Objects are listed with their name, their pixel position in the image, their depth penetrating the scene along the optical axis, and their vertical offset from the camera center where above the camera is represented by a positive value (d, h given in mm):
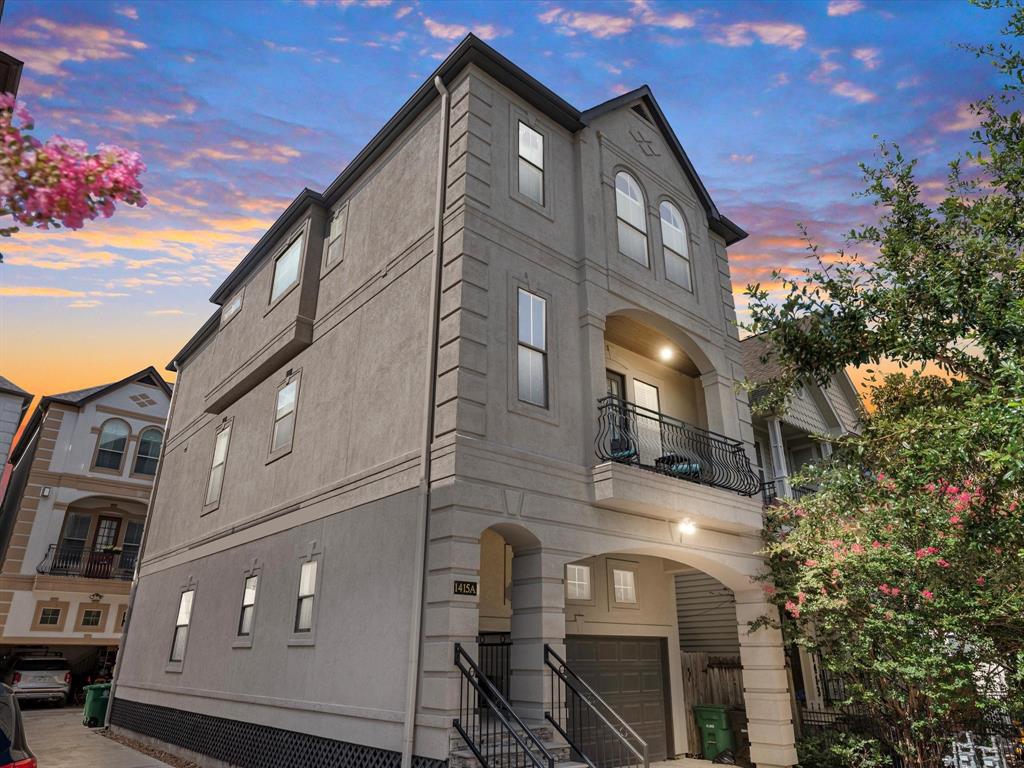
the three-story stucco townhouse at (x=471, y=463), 8586 +2771
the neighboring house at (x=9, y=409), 22500 +7502
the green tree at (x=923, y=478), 8234 +2146
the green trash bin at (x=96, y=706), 18359 -1682
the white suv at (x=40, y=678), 22172 -1194
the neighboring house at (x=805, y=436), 15461 +5391
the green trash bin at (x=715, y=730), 13211 -1620
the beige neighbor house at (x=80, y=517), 24047 +4682
